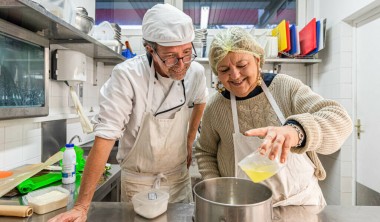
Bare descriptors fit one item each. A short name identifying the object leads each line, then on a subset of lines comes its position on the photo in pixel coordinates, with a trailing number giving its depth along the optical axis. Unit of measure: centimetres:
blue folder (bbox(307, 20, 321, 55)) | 291
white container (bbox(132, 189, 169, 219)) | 100
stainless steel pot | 67
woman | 99
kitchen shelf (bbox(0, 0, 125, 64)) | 125
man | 113
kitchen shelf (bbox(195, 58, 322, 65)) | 303
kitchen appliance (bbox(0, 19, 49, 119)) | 148
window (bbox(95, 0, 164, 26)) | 356
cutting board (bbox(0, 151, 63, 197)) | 126
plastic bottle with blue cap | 154
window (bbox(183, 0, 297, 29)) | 354
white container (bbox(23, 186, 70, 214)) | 108
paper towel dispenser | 212
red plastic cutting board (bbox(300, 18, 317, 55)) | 288
